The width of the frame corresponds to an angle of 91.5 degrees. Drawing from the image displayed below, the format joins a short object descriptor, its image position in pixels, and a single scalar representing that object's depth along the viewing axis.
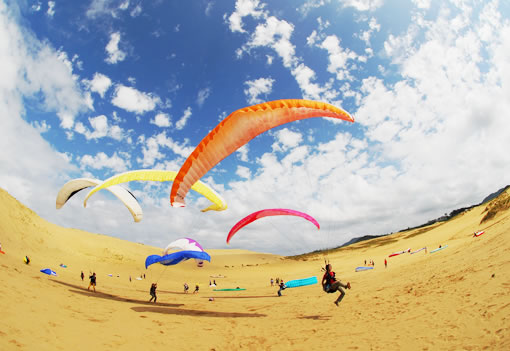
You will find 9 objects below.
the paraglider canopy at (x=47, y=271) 16.00
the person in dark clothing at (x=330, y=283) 8.59
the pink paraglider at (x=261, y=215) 12.89
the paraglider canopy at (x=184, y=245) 14.94
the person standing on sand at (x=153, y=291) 13.21
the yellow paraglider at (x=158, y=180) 12.34
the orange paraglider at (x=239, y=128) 8.20
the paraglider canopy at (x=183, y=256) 13.25
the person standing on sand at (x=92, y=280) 13.85
